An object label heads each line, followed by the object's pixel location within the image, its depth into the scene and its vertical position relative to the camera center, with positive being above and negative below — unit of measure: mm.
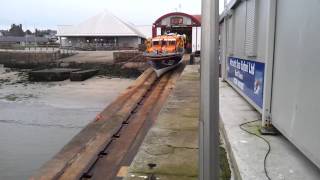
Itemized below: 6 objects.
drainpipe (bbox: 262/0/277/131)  5914 -401
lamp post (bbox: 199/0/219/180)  2084 -273
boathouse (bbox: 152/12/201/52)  37875 +1340
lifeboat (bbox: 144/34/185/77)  27172 -985
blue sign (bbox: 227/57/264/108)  7238 -850
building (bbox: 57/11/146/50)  76375 +871
